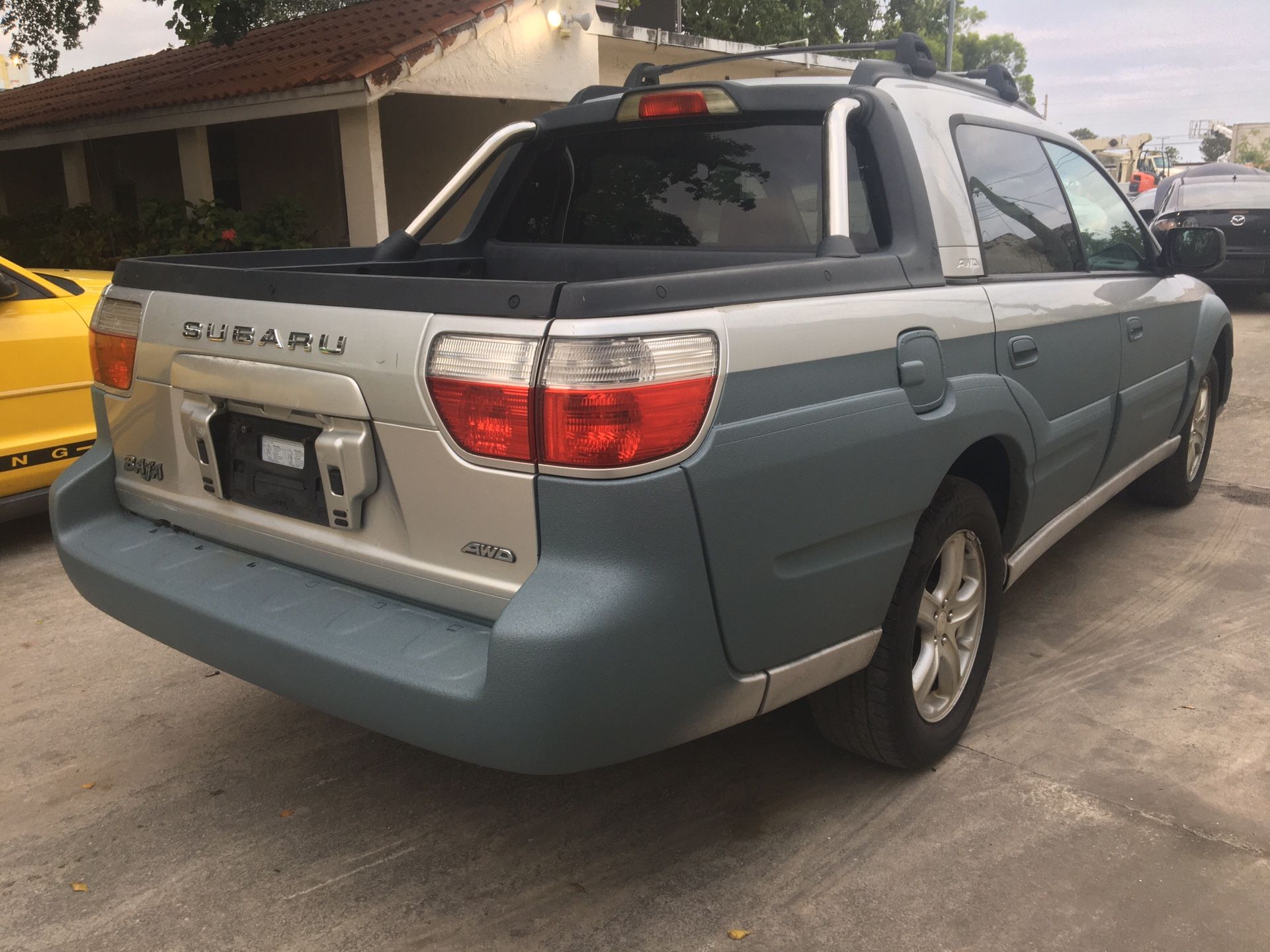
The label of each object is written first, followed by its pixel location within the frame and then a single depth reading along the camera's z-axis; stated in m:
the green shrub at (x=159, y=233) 10.98
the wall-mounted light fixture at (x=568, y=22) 12.82
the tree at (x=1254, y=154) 80.31
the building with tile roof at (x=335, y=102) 11.10
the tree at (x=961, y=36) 50.00
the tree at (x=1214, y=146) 87.88
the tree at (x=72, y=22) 9.38
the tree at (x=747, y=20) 34.72
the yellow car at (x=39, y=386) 4.93
